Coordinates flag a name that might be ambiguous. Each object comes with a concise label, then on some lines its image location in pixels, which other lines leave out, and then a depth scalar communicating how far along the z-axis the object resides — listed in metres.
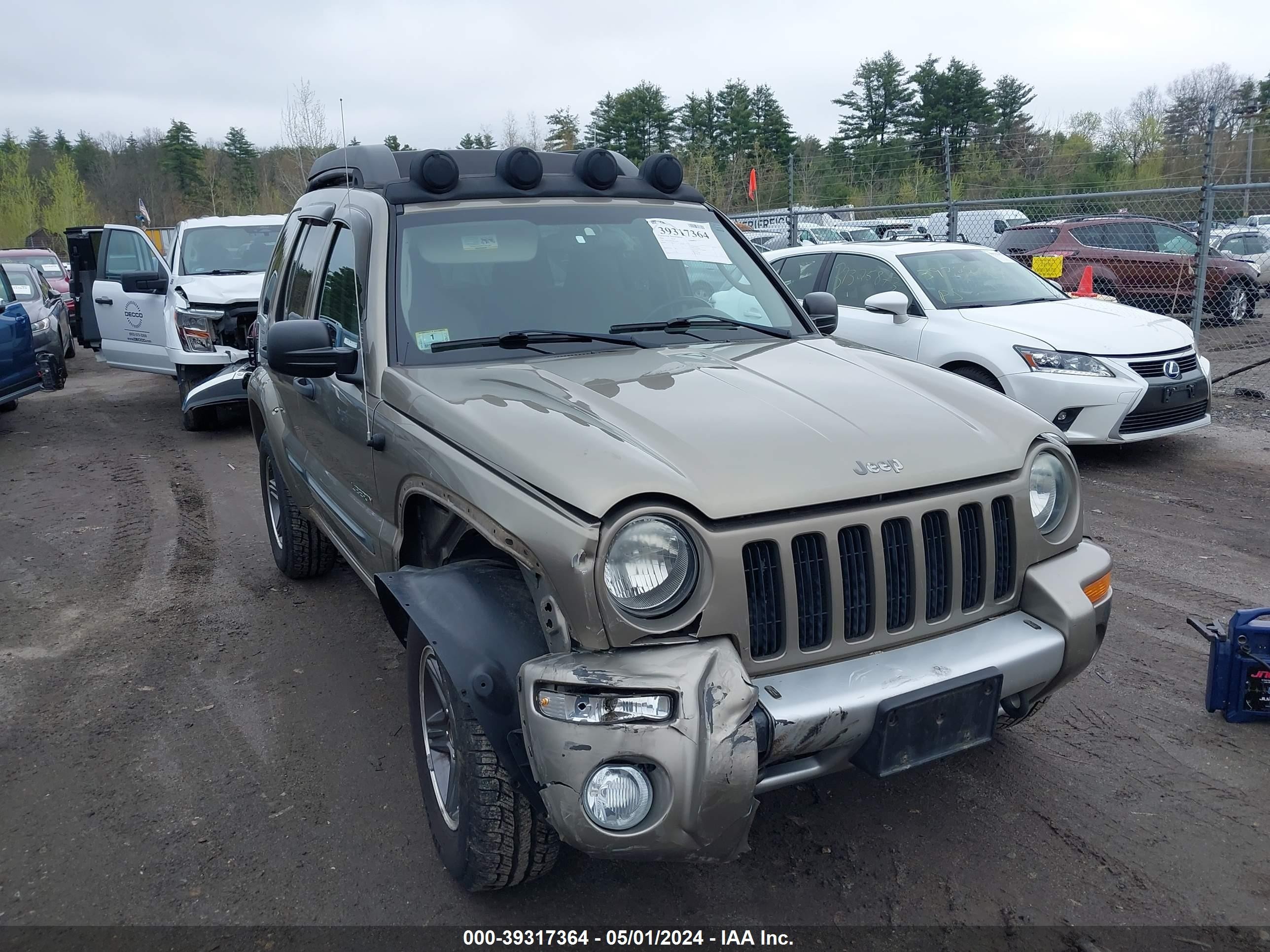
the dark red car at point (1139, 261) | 12.88
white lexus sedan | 6.88
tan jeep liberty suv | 2.14
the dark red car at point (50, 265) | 18.80
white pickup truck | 9.63
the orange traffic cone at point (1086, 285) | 11.27
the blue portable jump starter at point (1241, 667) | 3.34
